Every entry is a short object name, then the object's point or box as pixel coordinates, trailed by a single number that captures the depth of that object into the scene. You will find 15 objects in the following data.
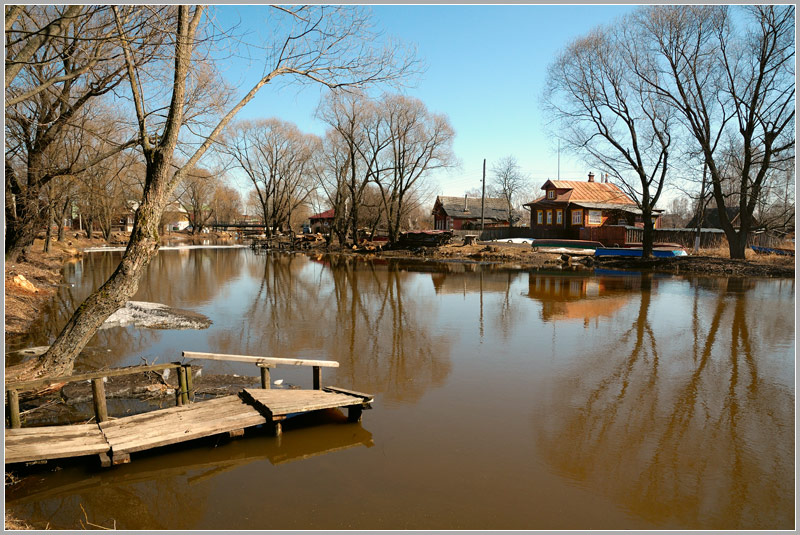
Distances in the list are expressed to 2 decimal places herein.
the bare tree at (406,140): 41.94
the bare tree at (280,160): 59.00
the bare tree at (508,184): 69.88
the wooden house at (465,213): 64.94
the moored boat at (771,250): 31.73
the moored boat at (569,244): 38.91
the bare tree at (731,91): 24.34
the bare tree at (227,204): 91.88
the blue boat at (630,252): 31.61
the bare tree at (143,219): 7.59
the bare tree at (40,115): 9.34
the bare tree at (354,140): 41.41
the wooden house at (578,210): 44.69
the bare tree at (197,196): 70.44
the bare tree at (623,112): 28.11
